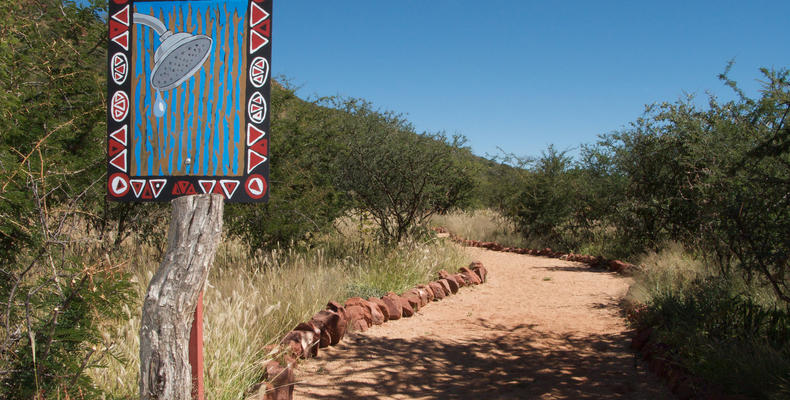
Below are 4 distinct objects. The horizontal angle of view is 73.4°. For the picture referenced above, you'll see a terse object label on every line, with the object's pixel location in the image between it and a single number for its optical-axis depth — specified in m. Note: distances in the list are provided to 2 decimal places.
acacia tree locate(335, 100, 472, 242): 9.48
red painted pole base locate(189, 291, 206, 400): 2.78
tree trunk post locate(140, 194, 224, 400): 2.28
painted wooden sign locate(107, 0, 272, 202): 3.08
